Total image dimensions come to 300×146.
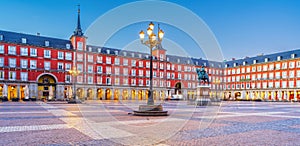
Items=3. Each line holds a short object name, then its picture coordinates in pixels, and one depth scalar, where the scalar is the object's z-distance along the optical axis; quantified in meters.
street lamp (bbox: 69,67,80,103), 32.06
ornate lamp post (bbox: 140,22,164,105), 14.65
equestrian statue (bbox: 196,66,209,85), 31.89
